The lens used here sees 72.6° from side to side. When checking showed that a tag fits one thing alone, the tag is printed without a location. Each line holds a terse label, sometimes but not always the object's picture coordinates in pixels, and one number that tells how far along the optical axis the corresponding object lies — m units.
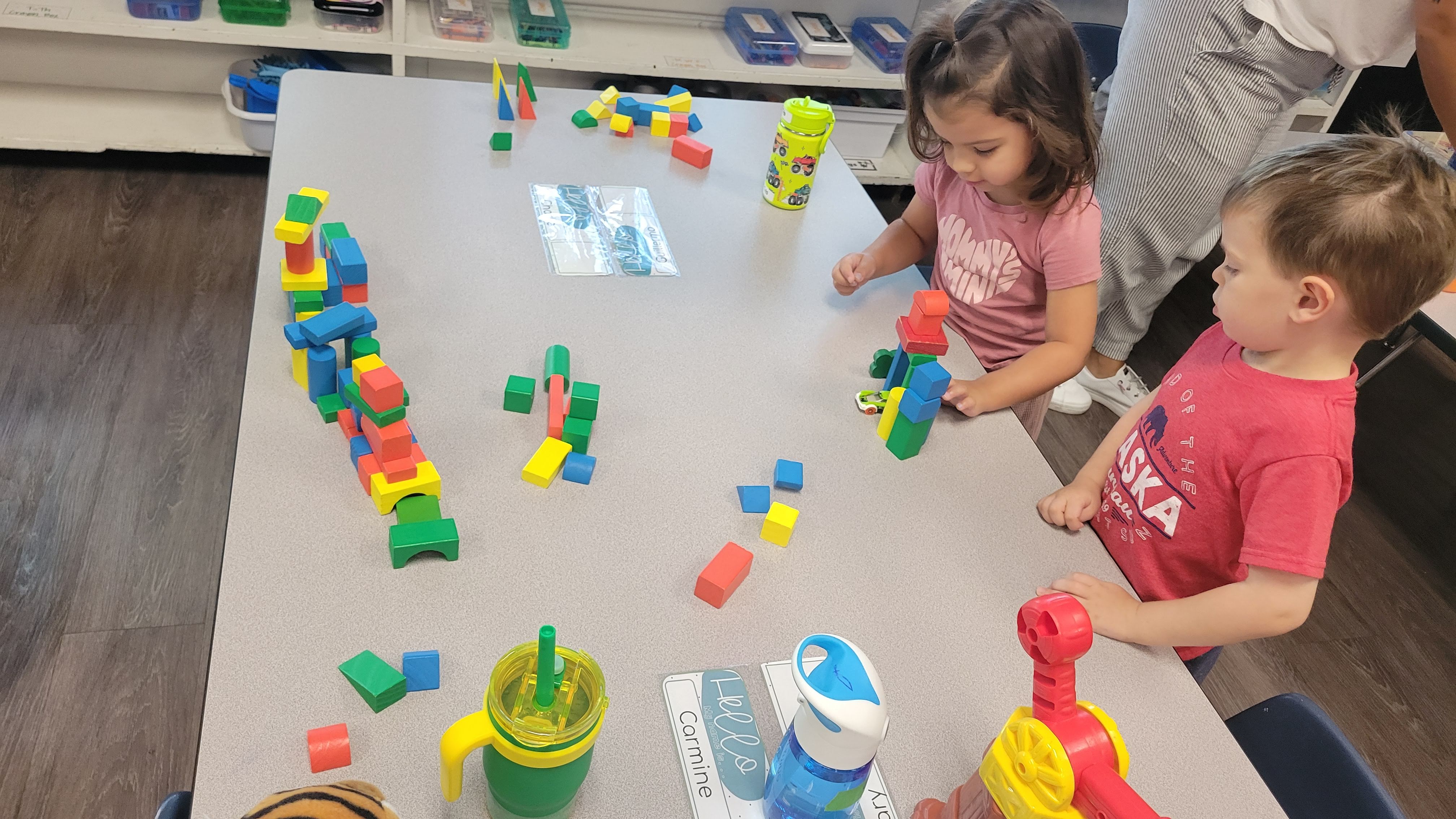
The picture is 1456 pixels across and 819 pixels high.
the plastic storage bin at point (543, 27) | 2.37
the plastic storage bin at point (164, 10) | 2.18
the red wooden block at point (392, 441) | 0.82
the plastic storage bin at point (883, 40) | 2.63
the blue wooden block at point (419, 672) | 0.70
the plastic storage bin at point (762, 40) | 2.55
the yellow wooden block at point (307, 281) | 1.03
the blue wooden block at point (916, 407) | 0.96
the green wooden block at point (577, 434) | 0.92
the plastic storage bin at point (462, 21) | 2.33
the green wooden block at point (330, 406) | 0.91
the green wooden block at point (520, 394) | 0.96
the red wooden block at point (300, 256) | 1.01
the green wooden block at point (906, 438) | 0.98
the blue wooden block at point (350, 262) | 1.03
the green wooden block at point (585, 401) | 0.94
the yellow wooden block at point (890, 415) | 1.02
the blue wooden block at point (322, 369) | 0.89
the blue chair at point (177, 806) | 0.79
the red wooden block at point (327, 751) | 0.64
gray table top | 0.70
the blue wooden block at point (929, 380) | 0.96
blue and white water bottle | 0.55
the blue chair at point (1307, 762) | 0.83
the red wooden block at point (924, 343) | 1.03
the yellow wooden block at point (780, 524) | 0.86
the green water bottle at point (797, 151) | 1.32
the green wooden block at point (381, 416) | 0.83
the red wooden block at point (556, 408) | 0.93
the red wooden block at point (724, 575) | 0.80
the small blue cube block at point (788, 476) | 0.93
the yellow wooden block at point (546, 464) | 0.89
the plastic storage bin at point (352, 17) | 2.31
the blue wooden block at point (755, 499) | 0.90
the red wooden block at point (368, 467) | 0.84
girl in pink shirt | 1.07
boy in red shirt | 0.81
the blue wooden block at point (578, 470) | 0.90
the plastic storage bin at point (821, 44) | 2.56
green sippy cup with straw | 0.57
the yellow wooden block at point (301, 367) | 0.93
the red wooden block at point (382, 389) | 0.81
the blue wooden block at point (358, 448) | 0.86
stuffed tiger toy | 0.55
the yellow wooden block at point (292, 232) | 0.97
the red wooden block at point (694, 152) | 1.46
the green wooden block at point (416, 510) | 0.81
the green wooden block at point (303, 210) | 0.99
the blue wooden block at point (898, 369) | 1.06
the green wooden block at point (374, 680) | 0.68
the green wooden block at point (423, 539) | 0.78
